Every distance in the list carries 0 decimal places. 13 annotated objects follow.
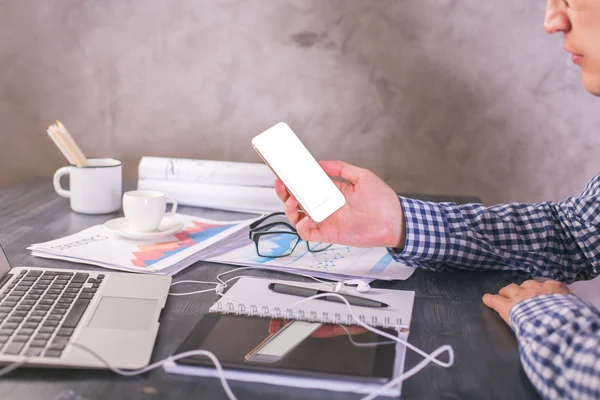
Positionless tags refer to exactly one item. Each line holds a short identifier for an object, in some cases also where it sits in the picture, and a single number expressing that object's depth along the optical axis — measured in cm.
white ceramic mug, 118
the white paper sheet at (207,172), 130
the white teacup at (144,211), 103
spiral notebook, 69
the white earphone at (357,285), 77
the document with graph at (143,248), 88
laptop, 57
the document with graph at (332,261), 89
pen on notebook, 74
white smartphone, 87
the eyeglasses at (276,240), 98
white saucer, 100
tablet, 56
